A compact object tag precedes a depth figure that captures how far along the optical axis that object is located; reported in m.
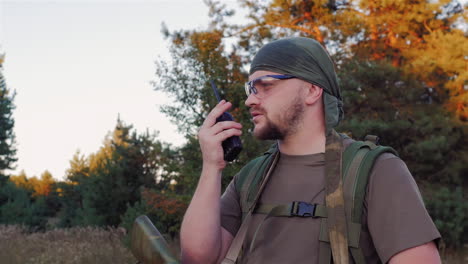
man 1.98
